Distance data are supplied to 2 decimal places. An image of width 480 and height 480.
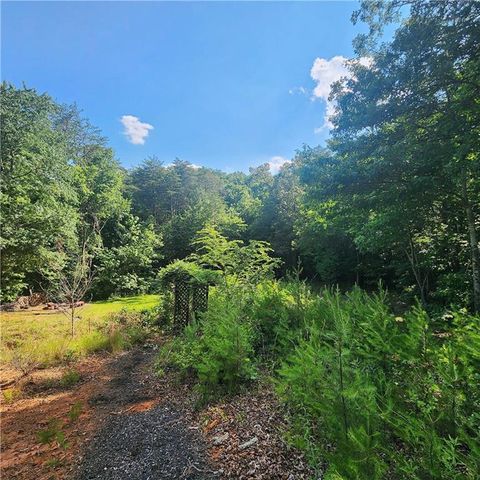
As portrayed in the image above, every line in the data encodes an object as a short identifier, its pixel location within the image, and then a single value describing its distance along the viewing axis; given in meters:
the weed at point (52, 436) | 3.24
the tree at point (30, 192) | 12.34
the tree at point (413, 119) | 5.39
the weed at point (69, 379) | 5.00
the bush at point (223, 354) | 3.54
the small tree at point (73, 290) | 7.47
